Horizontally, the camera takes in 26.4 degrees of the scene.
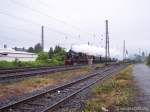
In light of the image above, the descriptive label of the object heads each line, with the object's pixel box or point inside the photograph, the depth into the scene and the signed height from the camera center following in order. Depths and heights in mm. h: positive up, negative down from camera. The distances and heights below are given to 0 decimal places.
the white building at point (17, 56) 59544 +838
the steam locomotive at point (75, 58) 55888 +411
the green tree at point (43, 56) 62438 +770
